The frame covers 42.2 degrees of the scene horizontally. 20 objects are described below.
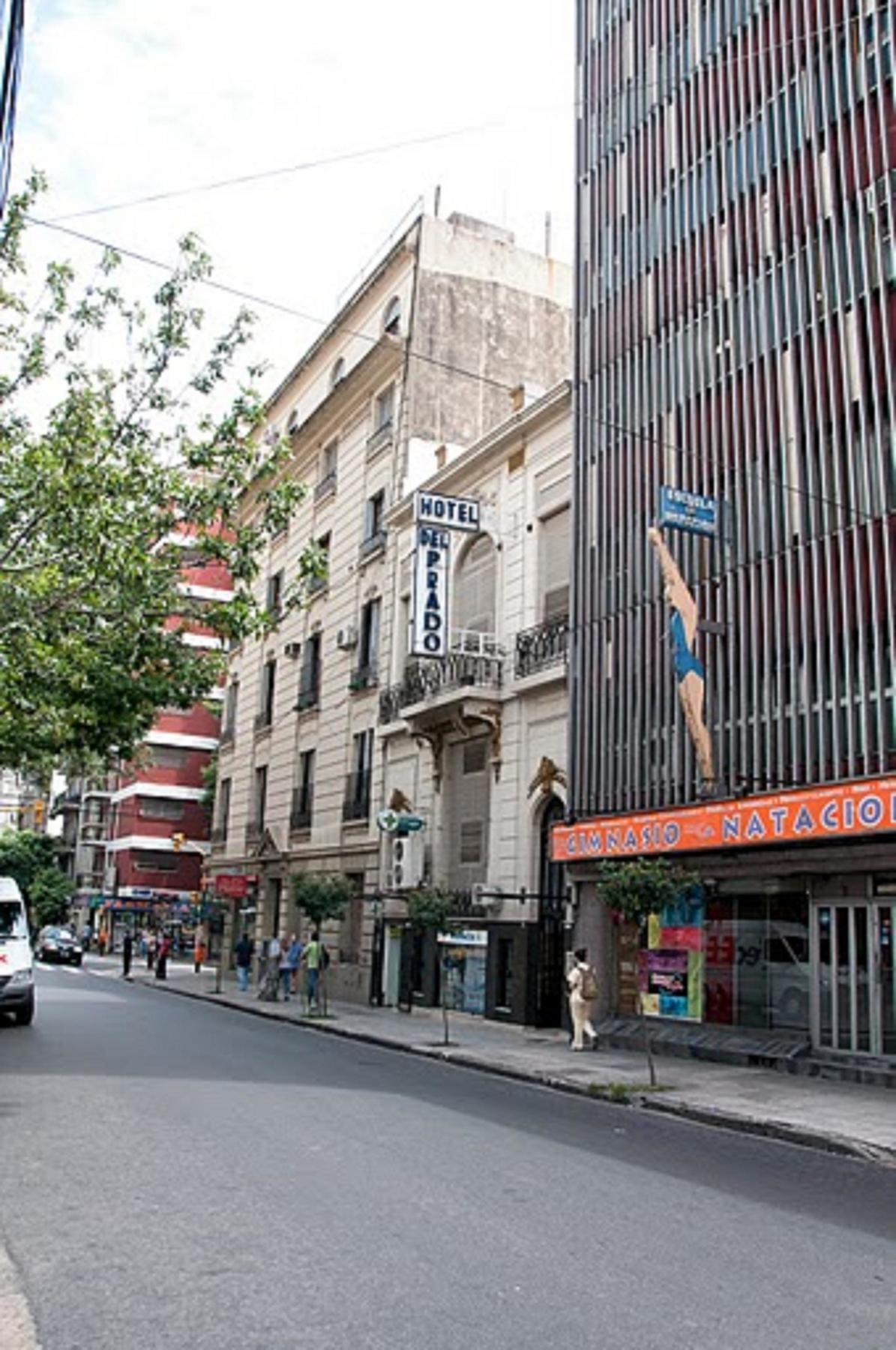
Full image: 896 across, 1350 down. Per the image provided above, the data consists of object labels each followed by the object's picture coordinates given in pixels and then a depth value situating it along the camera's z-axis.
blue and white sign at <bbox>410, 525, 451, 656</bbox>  24.53
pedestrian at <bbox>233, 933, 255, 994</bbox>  33.62
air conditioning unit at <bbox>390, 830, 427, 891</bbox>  26.41
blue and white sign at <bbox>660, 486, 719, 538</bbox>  17.84
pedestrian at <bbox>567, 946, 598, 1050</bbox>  18.50
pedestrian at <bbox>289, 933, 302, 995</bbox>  28.89
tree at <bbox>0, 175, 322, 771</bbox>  13.48
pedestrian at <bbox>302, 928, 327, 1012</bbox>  24.19
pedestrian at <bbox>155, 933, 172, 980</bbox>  36.78
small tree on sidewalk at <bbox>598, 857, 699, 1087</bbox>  15.54
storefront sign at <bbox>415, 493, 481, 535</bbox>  24.45
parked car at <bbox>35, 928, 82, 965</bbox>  48.56
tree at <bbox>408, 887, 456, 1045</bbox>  21.72
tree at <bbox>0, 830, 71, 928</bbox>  73.56
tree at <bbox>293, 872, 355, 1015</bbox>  25.84
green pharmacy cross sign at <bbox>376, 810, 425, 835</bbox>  26.39
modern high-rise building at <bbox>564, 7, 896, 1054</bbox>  15.83
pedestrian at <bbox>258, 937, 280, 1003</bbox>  28.58
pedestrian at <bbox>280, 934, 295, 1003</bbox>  28.64
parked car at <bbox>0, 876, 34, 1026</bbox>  17.00
